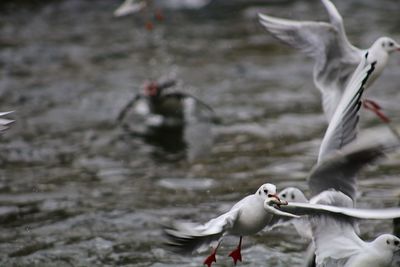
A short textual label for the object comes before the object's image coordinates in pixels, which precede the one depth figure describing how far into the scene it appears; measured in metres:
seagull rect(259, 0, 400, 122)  17.06
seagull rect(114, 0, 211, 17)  38.22
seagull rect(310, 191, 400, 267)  11.51
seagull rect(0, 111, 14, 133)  13.74
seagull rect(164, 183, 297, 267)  10.80
